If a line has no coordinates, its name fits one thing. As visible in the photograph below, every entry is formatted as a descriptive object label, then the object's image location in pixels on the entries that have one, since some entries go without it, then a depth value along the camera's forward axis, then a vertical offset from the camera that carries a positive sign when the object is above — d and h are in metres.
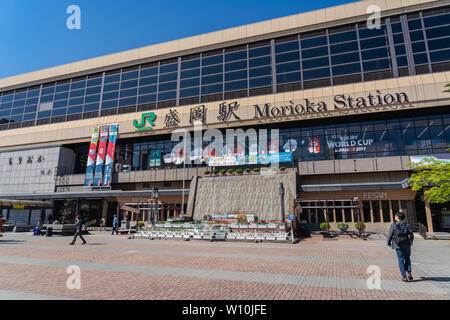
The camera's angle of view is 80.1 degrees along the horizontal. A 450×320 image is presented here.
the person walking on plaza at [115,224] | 27.17 -1.22
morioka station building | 32.22 +14.84
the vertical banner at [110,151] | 42.81 +9.76
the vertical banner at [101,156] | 43.03 +8.97
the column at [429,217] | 26.33 -0.50
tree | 18.92 +2.50
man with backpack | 7.60 -0.85
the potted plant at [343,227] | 24.47 -1.37
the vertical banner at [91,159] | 43.47 +8.61
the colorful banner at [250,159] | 35.88 +7.20
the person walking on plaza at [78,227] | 16.75 -0.95
